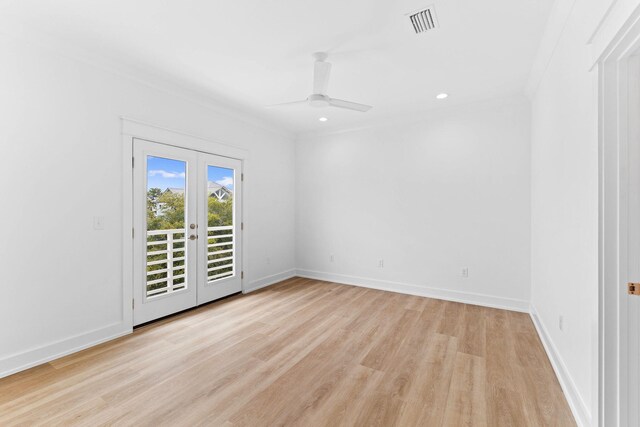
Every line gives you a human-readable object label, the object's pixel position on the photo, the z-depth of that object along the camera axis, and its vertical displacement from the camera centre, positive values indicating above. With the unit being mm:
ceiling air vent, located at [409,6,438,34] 2041 +1507
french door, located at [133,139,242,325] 3076 -154
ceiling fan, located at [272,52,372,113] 2596 +1308
